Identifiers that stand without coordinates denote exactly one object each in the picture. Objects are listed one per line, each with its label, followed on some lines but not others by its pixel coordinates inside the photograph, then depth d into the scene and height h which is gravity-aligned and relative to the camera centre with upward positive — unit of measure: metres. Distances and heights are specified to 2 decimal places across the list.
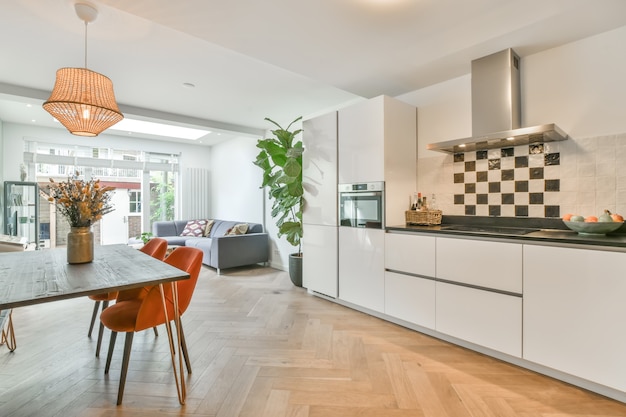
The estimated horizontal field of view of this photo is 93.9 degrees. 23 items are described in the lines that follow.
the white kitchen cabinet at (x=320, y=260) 3.38 -0.60
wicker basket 2.85 -0.07
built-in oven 2.92 +0.06
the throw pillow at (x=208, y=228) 6.36 -0.40
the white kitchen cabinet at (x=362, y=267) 2.90 -0.60
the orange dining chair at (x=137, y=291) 2.21 -0.61
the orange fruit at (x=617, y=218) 1.87 -0.05
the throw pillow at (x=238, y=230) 5.32 -0.37
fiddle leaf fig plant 3.77 +0.46
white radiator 7.11 +0.41
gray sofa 4.92 -0.63
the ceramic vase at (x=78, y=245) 1.85 -0.22
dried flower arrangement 1.82 +0.06
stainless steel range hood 2.39 +0.91
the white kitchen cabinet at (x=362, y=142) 2.91 +0.71
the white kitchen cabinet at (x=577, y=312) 1.65 -0.62
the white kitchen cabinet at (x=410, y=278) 2.50 -0.62
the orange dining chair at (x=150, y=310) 1.70 -0.64
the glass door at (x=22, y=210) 4.76 +0.00
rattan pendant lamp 2.14 +0.85
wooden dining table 1.24 -0.35
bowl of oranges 1.86 -0.09
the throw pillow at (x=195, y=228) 6.37 -0.40
